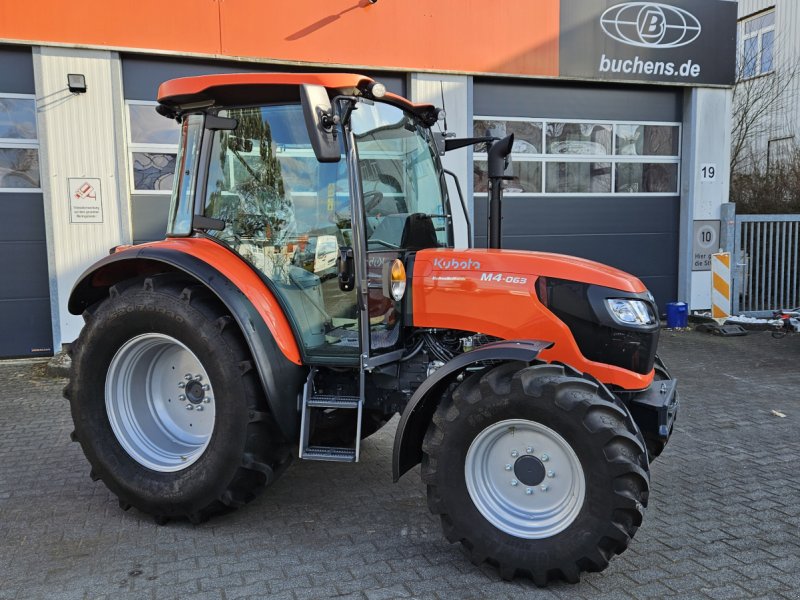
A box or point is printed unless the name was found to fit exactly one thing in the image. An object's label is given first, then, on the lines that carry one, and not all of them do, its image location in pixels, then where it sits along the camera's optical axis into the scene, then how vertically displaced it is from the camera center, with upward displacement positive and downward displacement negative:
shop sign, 9.52 +2.77
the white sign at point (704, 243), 10.52 -0.24
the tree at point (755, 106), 15.73 +2.90
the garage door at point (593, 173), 9.70 +0.86
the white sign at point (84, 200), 7.80 +0.42
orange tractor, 2.90 -0.56
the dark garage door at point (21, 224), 7.74 +0.16
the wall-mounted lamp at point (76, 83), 7.61 +1.75
